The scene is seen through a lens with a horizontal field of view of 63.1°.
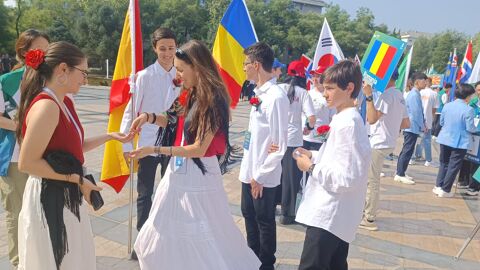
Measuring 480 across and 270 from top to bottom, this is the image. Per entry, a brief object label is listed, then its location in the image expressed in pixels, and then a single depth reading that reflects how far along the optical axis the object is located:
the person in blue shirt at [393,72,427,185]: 7.78
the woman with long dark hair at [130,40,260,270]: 2.57
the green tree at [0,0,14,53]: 38.62
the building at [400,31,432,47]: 119.19
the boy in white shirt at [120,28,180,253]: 3.76
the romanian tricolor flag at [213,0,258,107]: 4.50
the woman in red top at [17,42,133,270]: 2.12
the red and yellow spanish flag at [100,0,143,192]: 3.60
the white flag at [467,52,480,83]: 7.17
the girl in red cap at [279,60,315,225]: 4.96
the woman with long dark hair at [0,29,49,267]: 3.00
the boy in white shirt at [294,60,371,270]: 2.36
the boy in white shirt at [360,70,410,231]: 5.02
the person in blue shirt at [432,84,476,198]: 6.78
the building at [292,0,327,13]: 94.60
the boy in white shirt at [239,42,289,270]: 3.21
